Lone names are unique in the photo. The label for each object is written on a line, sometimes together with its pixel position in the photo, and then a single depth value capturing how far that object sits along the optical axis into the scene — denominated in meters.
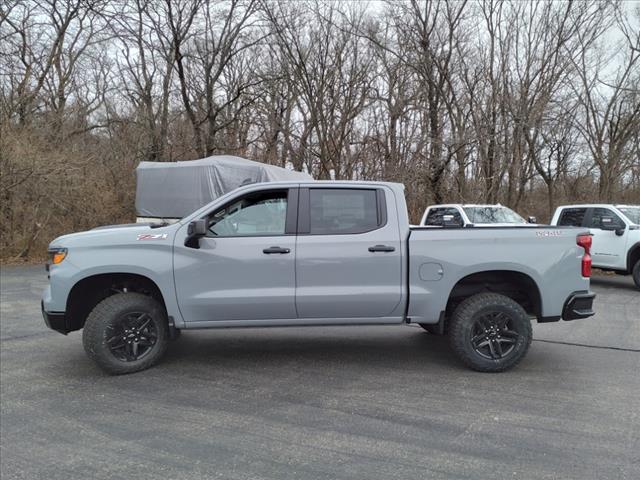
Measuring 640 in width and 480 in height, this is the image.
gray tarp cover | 12.90
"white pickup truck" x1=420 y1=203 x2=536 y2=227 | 12.27
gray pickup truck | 4.75
